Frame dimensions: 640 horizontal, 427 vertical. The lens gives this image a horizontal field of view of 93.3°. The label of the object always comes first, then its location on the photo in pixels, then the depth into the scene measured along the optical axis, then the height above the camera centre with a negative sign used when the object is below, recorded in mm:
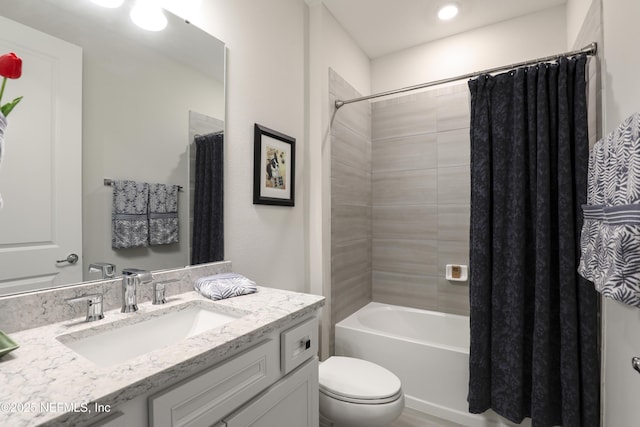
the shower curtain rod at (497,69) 1491 +833
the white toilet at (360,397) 1408 -883
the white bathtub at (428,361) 1854 -985
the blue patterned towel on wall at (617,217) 822 -11
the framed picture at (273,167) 1658 +277
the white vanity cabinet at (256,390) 723 -506
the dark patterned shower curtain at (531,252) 1501 -208
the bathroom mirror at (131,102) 1017 +447
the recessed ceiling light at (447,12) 2148 +1470
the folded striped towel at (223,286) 1215 -304
